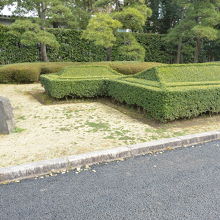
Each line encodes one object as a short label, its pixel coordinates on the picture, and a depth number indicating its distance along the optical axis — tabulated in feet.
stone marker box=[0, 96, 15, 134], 12.40
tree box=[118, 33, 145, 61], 38.14
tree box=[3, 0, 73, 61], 34.27
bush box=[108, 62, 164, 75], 34.71
